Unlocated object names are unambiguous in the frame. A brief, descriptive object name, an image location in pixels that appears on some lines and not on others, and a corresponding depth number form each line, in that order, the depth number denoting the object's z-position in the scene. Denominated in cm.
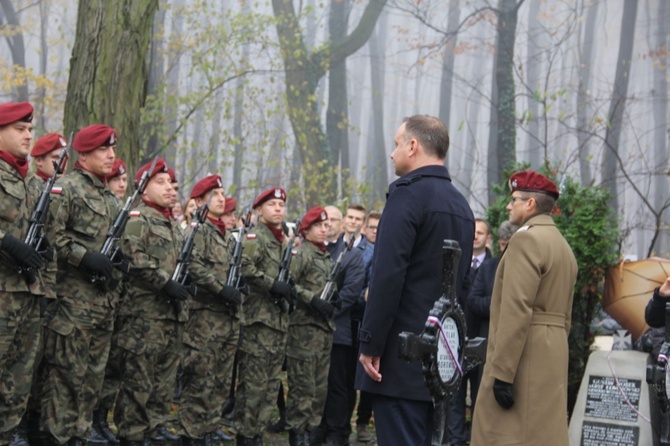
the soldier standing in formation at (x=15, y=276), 639
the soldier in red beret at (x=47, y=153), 791
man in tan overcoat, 610
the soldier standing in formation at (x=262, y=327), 888
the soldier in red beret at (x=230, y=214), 1058
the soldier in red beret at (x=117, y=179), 862
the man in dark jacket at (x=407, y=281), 521
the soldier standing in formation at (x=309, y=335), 945
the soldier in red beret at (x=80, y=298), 708
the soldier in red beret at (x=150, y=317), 786
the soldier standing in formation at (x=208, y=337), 841
